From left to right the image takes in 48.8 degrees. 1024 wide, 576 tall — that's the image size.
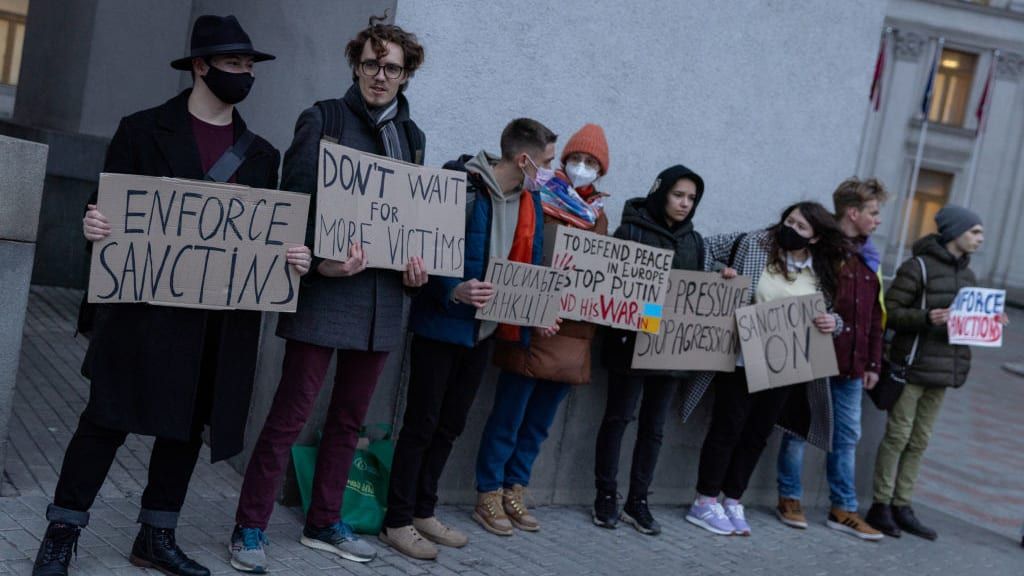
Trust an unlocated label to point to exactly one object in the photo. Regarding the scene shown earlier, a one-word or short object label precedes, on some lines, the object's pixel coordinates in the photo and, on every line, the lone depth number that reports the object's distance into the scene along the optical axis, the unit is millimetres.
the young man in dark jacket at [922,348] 7254
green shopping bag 5367
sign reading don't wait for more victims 4602
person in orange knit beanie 5836
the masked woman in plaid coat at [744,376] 6648
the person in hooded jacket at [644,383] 6156
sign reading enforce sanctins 4109
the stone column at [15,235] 4617
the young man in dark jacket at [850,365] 6965
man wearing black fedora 4172
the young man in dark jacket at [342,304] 4648
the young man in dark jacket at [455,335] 5238
